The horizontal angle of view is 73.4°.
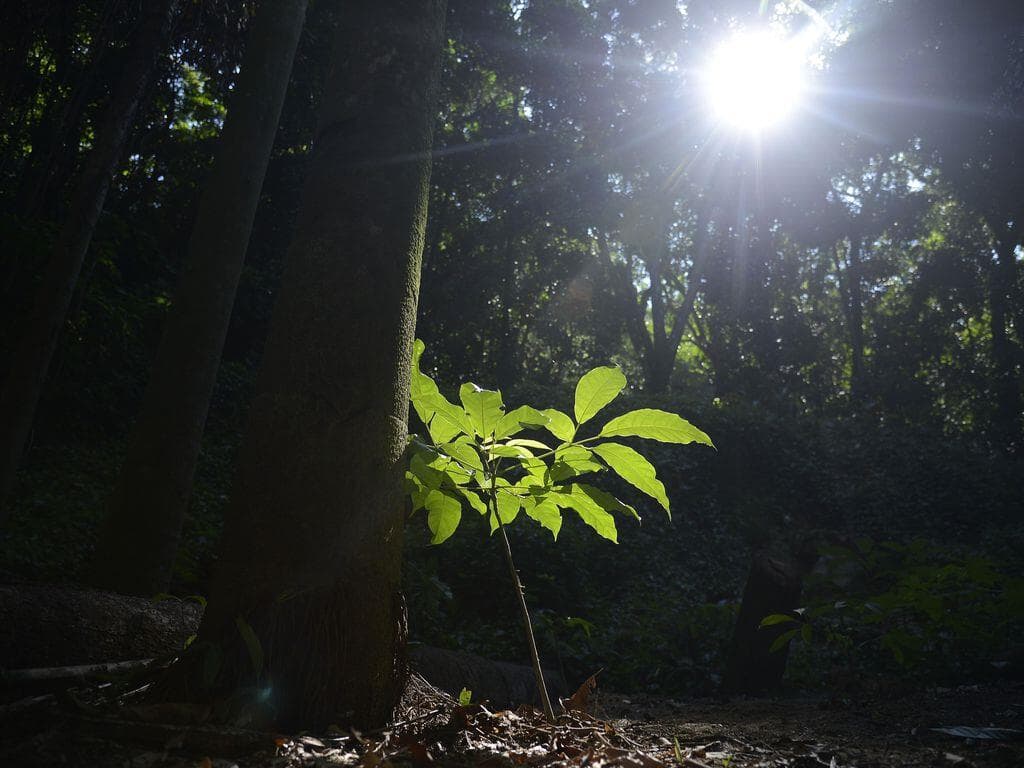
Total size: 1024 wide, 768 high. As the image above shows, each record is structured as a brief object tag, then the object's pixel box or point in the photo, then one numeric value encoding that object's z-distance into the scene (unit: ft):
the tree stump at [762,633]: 16.05
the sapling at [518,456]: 5.26
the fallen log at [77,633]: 5.81
